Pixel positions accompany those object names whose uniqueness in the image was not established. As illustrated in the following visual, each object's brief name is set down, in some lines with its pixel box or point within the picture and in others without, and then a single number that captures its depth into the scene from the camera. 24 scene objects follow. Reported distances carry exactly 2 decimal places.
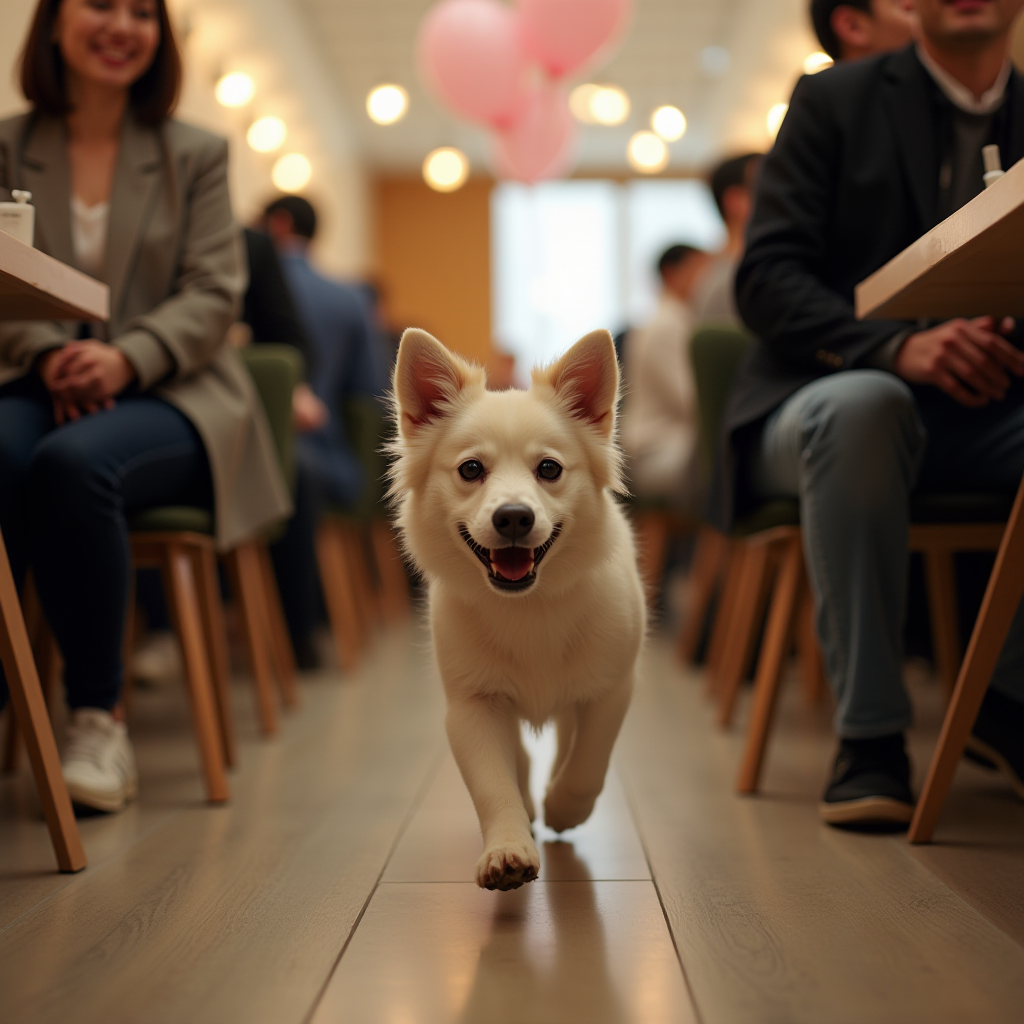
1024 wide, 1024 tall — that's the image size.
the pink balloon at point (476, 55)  5.89
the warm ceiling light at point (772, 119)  6.87
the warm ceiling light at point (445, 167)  9.02
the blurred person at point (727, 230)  3.66
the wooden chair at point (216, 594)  2.14
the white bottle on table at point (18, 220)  1.58
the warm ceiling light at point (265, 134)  7.42
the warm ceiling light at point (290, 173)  8.10
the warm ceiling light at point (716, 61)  9.27
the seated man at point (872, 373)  1.79
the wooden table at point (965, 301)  1.41
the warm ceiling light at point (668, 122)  8.01
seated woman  1.95
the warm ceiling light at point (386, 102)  7.66
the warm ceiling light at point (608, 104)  7.66
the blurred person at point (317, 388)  3.74
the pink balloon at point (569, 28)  5.52
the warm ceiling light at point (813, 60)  5.60
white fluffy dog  1.56
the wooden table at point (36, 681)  1.55
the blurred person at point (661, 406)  4.23
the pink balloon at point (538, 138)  6.56
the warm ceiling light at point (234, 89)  6.54
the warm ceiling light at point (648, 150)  8.58
